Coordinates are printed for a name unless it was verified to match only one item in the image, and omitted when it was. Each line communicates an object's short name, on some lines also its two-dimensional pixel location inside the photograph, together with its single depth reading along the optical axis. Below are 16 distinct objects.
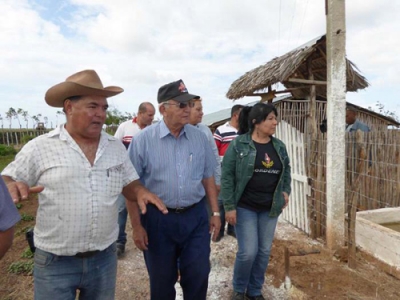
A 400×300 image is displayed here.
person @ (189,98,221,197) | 4.25
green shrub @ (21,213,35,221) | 6.55
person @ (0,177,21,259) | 1.36
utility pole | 4.20
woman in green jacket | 3.03
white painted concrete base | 3.57
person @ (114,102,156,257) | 5.03
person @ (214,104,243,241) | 4.95
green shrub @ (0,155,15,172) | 14.24
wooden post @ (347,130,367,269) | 4.14
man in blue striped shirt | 2.55
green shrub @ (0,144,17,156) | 18.03
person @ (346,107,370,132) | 6.10
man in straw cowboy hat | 1.92
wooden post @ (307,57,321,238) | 4.81
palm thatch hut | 4.37
